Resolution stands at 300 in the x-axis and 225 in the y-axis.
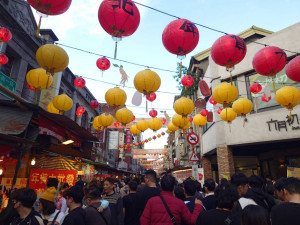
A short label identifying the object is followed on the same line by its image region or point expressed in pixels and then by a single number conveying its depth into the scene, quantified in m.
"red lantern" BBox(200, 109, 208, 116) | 11.43
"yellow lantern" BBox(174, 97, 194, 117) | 7.85
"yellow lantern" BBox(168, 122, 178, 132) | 12.36
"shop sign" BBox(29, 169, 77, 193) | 9.13
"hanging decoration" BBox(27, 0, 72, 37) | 3.75
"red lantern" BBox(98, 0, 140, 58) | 4.25
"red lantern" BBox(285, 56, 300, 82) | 6.55
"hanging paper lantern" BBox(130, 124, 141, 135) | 12.47
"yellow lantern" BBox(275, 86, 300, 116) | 7.08
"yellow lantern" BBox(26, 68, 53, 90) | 6.53
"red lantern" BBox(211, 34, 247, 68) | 5.47
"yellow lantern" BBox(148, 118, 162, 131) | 10.39
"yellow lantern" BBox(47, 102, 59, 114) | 9.25
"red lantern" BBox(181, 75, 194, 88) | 9.18
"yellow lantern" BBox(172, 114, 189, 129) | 9.70
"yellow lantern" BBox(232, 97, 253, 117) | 8.40
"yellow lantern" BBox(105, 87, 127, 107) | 7.20
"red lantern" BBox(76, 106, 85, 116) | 13.30
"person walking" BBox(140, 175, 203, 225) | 3.10
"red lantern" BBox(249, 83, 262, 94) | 9.87
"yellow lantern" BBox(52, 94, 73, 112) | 7.93
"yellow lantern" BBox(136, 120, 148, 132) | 11.52
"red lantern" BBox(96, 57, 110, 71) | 7.93
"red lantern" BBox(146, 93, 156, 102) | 9.78
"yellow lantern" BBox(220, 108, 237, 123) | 9.54
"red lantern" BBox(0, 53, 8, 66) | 7.78
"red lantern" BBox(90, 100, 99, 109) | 12.17
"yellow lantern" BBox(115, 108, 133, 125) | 8.80
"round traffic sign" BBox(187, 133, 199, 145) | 9.50
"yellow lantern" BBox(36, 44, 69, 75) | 5.07
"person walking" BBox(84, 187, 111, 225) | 3.56
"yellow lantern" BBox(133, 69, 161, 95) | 6.04
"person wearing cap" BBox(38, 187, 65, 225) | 3.71
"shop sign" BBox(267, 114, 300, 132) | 11.04
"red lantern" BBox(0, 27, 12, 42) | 7.05
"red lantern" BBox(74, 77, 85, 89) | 9.81
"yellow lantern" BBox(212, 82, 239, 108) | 7.11
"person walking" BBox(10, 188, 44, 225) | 3.06
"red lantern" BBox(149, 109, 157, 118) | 12.36
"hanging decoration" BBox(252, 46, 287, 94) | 6.11
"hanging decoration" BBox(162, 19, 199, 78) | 5.00
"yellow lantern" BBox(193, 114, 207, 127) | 11.04
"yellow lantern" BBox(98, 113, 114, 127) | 9.54
